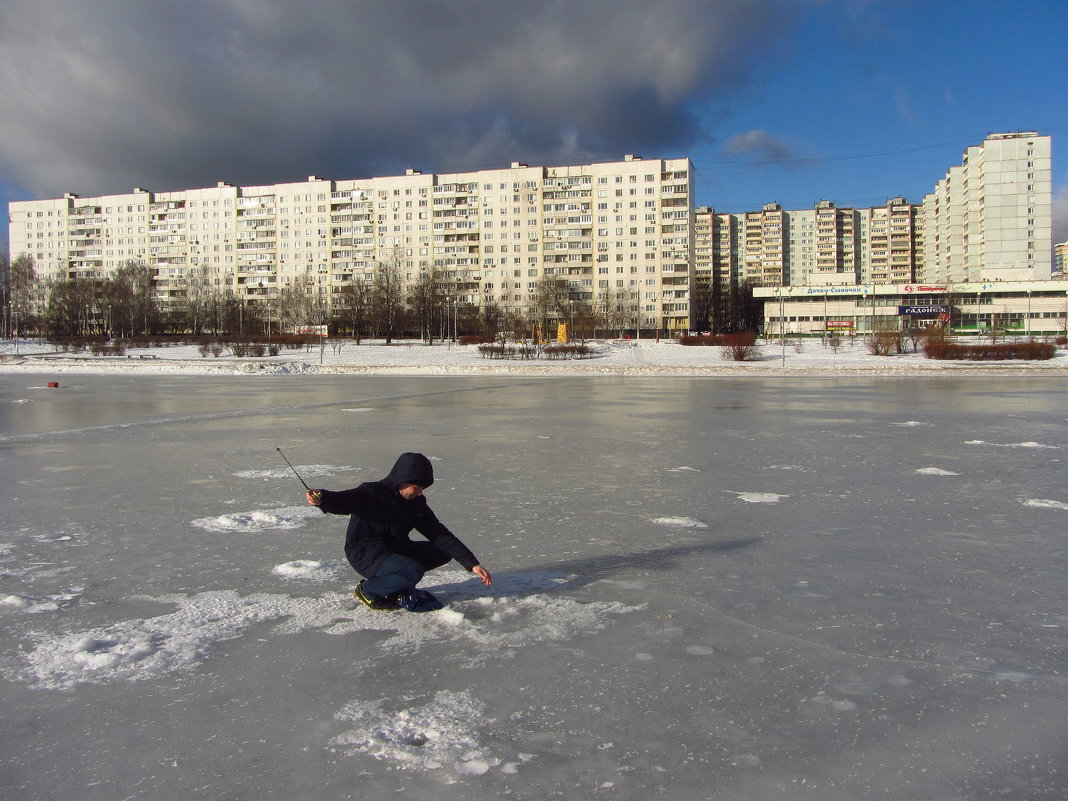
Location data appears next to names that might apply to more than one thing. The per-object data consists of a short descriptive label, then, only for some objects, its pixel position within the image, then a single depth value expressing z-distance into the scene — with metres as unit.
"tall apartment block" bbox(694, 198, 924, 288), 148.38
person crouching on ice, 3.85
